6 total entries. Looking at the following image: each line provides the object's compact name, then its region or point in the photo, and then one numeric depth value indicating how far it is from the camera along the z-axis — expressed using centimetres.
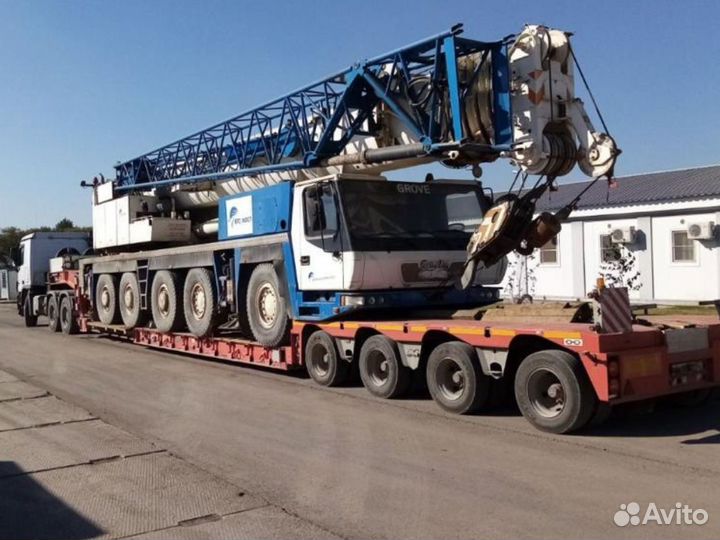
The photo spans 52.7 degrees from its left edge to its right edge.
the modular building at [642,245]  2100
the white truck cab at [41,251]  2489
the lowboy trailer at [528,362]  702
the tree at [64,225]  7176
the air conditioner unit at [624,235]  2239
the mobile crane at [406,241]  761
